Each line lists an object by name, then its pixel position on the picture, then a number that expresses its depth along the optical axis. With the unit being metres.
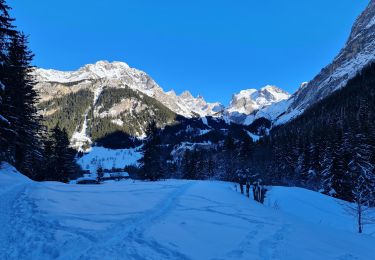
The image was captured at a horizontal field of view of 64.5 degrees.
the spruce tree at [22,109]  28.95
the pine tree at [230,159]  83.42
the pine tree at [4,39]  20.06
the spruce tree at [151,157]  60.36
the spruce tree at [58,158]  47.62
